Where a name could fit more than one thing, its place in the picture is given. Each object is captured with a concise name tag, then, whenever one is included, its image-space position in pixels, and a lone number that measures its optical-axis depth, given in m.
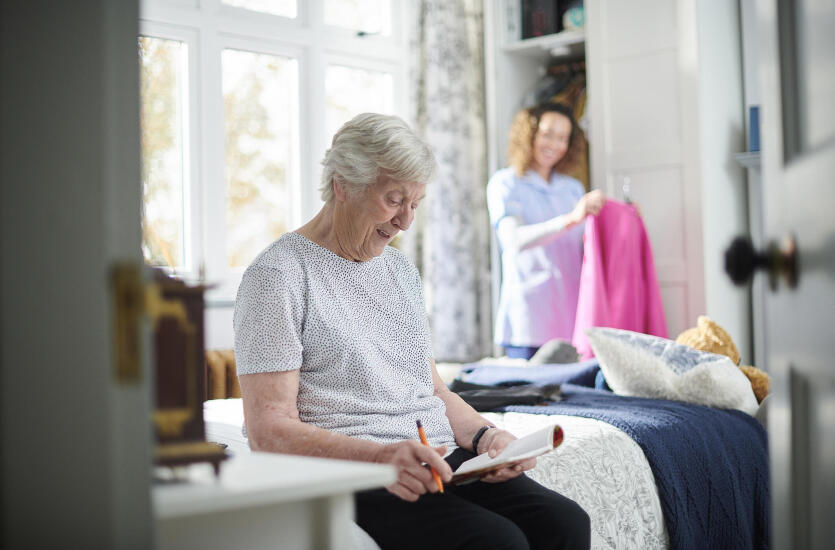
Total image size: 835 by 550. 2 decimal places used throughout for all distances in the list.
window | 3.42
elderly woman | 1.34
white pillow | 2.41
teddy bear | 2.59
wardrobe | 3.43
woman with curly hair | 3.58
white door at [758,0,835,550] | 0.83
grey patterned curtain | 4.09
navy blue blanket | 2.00
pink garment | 3.39
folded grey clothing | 2.98
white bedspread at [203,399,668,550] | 1.80
